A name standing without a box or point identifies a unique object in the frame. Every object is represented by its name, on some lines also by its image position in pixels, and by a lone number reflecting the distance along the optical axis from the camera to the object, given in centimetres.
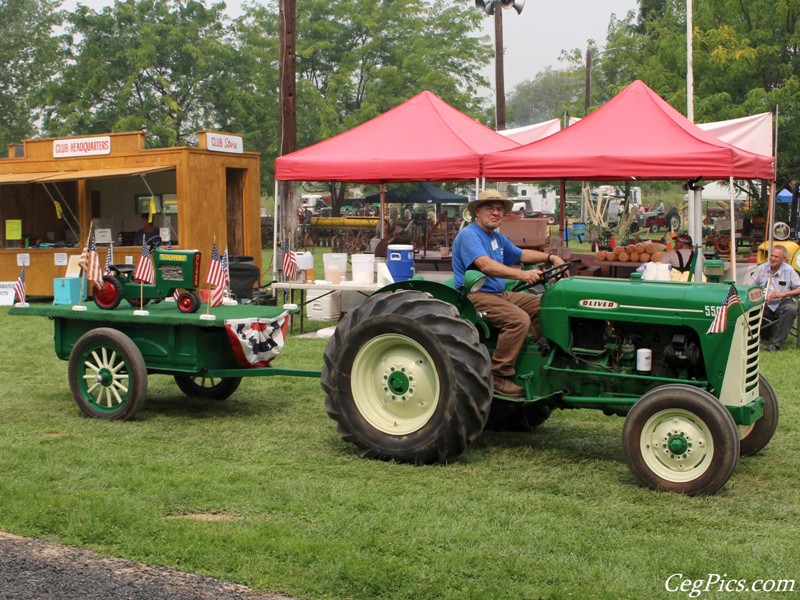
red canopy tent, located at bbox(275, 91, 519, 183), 1299
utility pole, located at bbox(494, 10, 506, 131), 2674
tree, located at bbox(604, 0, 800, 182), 2603
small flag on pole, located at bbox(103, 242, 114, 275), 857
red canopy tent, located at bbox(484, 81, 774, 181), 1177
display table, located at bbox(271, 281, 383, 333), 1259
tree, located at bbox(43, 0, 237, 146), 3922
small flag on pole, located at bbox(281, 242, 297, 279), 1319
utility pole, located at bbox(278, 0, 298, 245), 1717
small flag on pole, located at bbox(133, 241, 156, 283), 837
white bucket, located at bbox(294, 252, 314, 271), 1351
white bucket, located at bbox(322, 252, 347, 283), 1306
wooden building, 1678
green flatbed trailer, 785
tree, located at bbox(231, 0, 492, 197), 4131
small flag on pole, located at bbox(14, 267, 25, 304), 916
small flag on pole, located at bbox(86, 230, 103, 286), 845
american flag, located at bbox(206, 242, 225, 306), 827
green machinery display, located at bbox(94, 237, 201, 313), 830
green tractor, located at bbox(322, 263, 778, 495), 596
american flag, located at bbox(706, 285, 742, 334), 601
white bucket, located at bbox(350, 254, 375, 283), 1282
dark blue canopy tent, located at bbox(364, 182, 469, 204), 4009
